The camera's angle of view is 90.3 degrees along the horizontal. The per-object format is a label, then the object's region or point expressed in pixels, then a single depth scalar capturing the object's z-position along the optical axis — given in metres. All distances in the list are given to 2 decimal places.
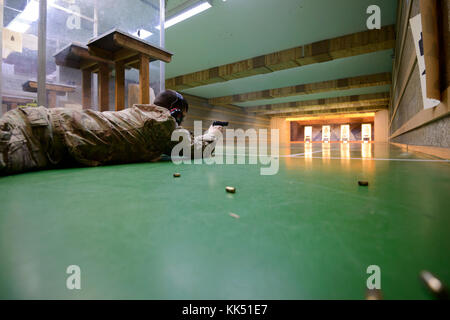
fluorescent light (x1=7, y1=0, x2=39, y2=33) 2.51
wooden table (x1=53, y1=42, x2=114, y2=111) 2.51
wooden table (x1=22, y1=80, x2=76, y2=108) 2.84
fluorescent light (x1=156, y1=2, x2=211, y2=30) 3.44
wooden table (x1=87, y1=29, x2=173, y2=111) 2.21
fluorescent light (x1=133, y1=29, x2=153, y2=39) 3.28
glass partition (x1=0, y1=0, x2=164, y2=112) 2.57
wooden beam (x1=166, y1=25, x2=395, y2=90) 3.78
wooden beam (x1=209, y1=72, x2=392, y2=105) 6.30
